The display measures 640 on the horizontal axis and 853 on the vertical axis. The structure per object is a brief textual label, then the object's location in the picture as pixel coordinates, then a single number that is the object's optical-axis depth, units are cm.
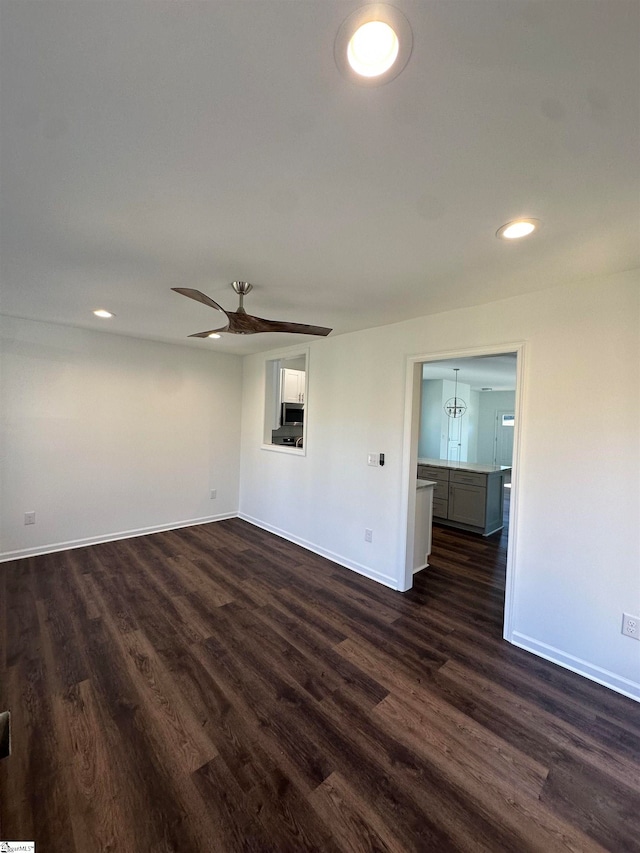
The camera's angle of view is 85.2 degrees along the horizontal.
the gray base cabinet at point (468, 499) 482
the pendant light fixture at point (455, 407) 787
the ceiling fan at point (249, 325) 227
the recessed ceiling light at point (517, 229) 159
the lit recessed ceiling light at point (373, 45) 80
